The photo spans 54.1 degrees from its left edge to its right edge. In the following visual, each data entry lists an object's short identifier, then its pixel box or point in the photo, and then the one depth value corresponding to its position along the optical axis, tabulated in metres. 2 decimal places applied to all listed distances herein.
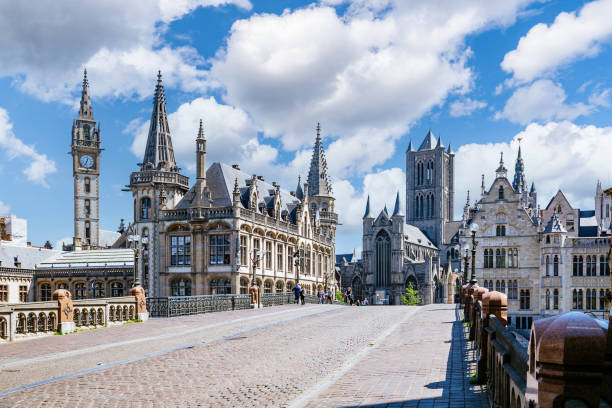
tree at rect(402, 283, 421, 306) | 99.84
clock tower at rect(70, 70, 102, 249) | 88.00
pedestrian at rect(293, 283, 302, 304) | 42.34
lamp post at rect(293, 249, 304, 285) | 63.61
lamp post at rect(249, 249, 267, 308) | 37.43
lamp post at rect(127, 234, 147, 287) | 27.44
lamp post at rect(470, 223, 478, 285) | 27.37
